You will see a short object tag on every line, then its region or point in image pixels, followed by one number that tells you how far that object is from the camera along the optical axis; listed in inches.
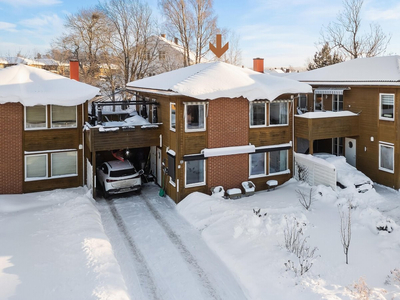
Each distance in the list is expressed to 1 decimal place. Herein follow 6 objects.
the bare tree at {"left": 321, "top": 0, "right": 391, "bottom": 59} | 1456.7
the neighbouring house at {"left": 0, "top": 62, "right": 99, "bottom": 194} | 634.2
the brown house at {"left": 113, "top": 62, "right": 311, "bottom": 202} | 609.3
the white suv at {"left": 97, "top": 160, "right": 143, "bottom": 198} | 655.8
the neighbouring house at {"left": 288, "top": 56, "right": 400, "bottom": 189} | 692.7
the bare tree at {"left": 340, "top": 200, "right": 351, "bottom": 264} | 410.0
